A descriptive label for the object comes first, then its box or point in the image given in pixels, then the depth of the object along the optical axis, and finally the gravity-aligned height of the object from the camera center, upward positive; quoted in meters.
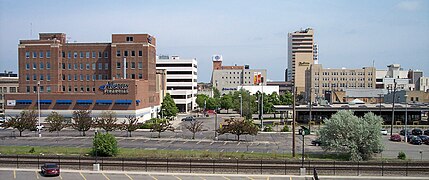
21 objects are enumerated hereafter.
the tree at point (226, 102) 134.62 -4.16
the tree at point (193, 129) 62.44 -5.93
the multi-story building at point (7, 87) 111.12 +0.14
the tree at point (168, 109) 104.88 -4.99
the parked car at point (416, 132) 69.80 -6.84
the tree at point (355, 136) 41.53 -4.56
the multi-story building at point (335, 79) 174.50 +4.50
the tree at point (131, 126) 63.97 -5.77
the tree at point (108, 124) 65.31 -5.53
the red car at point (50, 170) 34.16 -6.57
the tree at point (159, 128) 63.43 -5.86
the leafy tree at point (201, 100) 140.90 -3.68
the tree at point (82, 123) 65.75 -5.40
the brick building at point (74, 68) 89.50 +4.53
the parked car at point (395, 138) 62.46 -6.97
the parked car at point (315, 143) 55.41 -6.89
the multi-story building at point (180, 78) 135.62 +3.51
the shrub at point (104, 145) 41.78 -5.57
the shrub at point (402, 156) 41.81 -6.43
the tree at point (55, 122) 66.62 -5.51
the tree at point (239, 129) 59.75 -5.55
